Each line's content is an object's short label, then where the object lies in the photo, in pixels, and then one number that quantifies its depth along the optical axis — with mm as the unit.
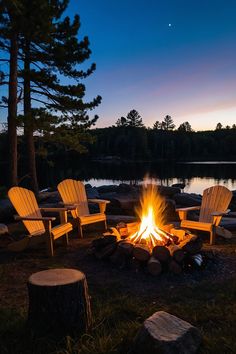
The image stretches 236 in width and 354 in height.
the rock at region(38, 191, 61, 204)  10906
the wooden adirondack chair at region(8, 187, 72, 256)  5348
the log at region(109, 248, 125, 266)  4793
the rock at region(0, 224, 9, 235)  6430
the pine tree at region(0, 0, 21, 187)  9625
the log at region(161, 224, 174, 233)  5711
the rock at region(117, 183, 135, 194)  9836
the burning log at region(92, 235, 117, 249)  5109
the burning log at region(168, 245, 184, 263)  4590
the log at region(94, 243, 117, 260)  4953
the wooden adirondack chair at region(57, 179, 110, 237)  6637
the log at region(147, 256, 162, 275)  4465
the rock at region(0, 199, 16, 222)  9156
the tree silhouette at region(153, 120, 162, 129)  112012
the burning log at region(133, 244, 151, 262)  4625
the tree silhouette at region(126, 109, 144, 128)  99750
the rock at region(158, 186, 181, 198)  11203
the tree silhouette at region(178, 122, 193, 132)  116456
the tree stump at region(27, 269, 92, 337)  2580
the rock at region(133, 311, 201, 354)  2248
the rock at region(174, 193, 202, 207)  10394
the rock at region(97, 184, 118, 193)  12519
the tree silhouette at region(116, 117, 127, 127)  100062
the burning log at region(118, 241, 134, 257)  4762
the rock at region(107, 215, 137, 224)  7913
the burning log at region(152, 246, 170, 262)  4574
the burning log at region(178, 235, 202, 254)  4680
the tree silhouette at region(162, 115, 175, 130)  112288
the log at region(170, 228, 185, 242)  5272
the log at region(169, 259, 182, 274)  4485
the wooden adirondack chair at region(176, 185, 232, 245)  5948
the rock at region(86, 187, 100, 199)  10188
